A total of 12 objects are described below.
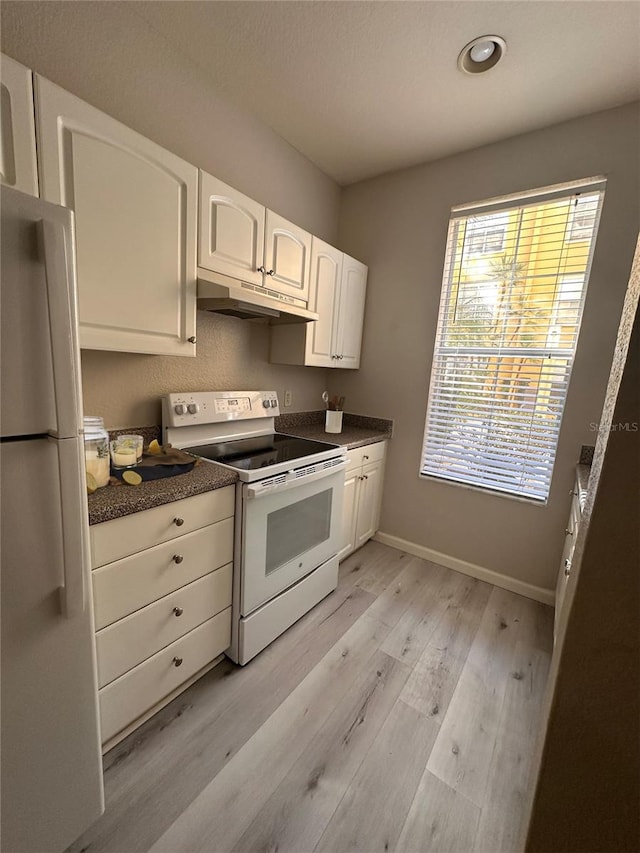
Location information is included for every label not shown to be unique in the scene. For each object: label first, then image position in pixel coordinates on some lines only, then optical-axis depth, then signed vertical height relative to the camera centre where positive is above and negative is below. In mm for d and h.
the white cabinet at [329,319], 2207 +385
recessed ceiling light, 1463 +1442
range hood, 1514 +315
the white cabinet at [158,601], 1095 -862
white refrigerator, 682 -421
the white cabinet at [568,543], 1486 -763
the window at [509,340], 1962 +276
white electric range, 1498 -642
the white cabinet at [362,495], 2311 -856
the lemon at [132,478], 1228 -426
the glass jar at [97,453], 1184 -335
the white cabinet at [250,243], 1547 +630
